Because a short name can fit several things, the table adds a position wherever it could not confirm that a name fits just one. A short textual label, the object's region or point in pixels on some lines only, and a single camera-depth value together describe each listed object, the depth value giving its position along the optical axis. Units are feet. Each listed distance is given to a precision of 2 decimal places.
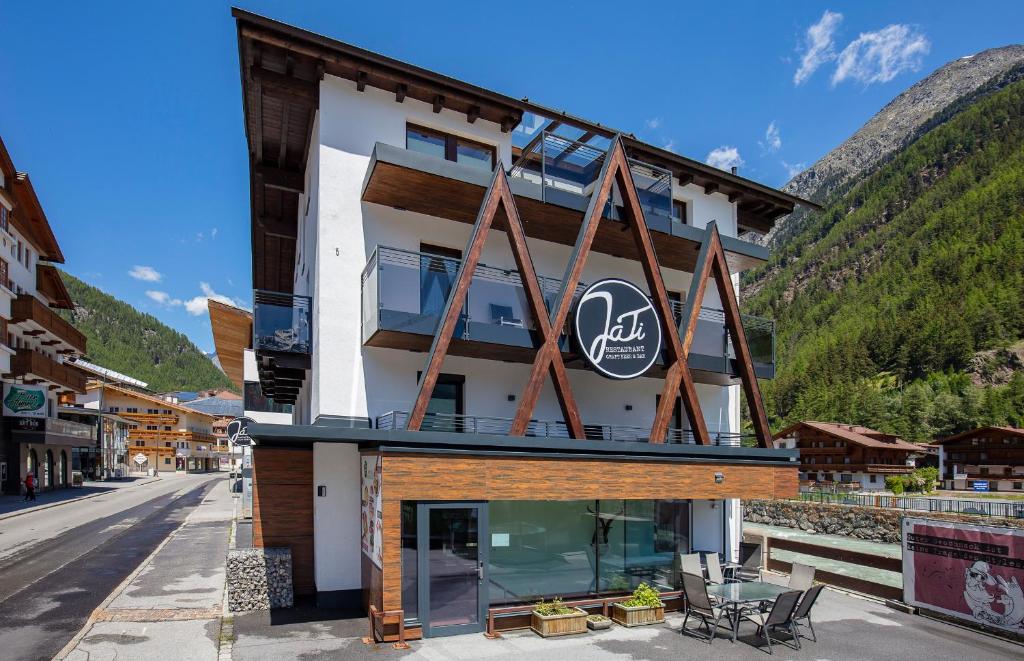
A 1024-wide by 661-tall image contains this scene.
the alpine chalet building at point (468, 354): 40.22
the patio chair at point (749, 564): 52.31
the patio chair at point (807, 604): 38.99
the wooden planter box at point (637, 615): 42.49
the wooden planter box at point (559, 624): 39.58
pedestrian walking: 128.88
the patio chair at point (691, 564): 46.91
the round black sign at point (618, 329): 48.21
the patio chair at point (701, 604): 39.93
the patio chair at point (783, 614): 37.99
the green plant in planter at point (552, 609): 40.98
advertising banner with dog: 39.68
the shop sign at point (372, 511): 38.86
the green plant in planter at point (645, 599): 43.68
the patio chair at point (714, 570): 46.73
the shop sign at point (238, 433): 74.27
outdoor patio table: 39.59
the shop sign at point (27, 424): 140.87
